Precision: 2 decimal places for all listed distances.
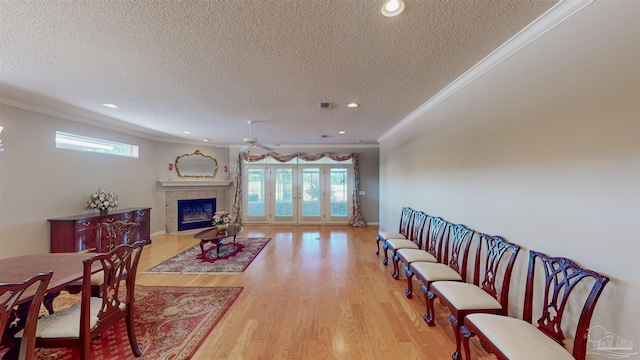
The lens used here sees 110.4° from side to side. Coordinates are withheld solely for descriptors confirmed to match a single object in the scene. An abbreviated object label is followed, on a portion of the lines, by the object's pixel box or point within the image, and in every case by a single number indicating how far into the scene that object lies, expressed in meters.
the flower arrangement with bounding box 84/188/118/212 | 4.11
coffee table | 4.03
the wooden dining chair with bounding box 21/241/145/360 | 1.47
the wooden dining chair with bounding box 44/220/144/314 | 1.95
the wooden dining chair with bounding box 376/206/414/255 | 3.75
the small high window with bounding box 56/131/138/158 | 3.82
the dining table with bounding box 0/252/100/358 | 1.44
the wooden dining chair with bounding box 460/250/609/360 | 1.25
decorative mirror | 6.34
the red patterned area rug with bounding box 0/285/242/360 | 1.87
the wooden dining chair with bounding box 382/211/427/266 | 3.28
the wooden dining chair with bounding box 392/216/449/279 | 2.78
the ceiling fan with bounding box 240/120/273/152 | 4.07
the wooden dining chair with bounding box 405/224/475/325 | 2.25
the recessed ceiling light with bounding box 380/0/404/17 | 1.39
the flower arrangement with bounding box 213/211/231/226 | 4.40
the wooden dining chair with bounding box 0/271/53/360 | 1.10
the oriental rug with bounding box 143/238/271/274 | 3.59
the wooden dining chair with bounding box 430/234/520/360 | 1.75
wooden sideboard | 3.48
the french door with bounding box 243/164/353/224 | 7.17
